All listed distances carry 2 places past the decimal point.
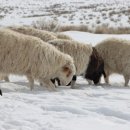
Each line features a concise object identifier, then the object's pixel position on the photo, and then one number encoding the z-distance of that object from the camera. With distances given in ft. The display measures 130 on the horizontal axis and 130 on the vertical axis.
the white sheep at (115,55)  33.90
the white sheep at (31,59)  28.26
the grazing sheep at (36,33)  36.37
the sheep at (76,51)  32.78
